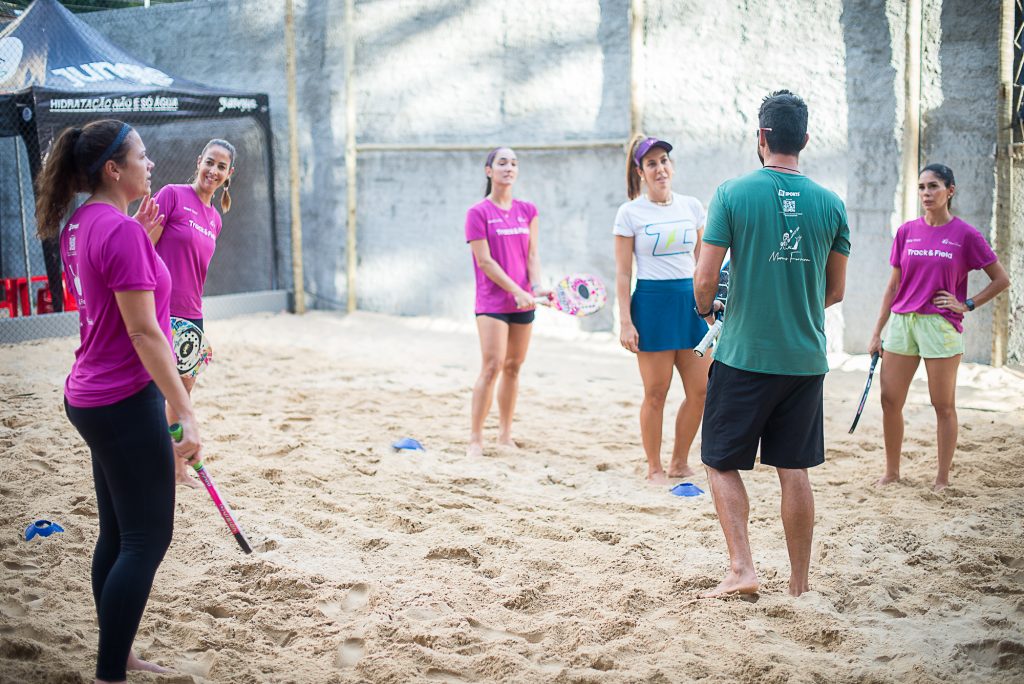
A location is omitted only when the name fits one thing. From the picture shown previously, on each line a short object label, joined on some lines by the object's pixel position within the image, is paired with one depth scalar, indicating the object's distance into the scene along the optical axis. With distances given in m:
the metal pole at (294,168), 10.88
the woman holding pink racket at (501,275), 5.22
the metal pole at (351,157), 10.70
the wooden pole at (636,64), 8.98
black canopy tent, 8.73
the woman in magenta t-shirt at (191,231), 4.51
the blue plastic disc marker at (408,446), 5.55
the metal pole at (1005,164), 7.40
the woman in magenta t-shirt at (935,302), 4.53
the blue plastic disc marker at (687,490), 4.70
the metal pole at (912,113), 7.75
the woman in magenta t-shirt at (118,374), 2.46
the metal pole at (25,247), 8.66
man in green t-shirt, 3.17
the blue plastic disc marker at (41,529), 3.95
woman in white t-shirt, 4.67
